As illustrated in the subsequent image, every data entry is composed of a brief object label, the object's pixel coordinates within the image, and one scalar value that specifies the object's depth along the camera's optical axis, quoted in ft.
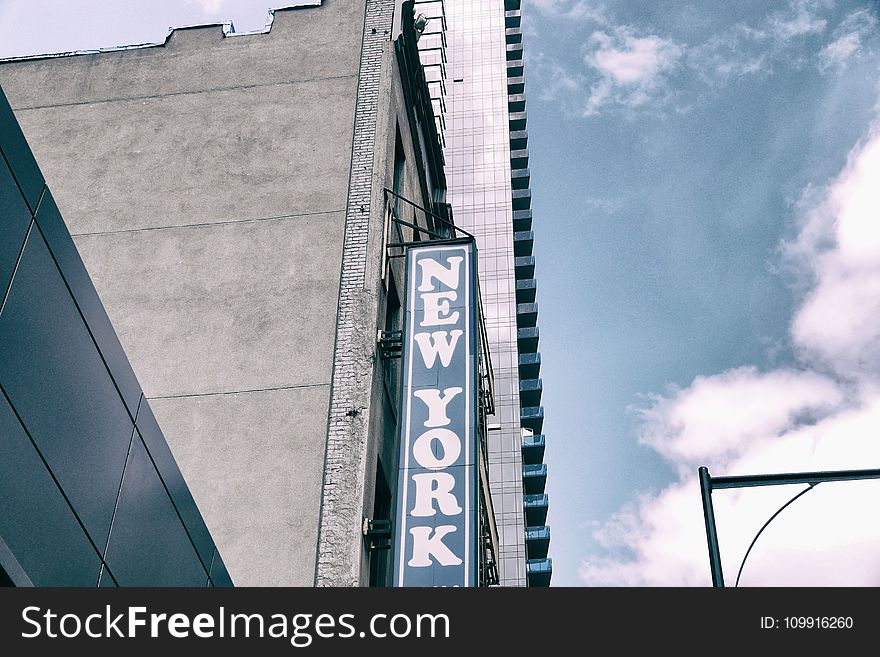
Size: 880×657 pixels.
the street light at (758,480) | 31.14
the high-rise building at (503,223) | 261.65
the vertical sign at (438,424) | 48.01
